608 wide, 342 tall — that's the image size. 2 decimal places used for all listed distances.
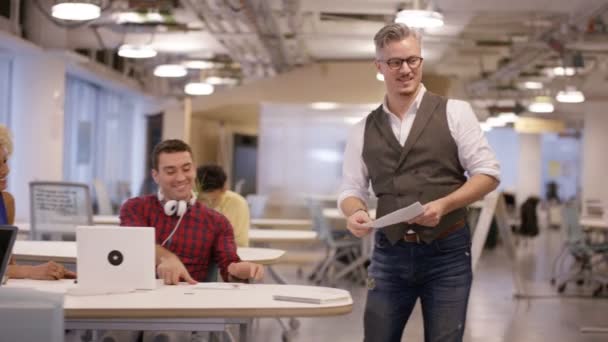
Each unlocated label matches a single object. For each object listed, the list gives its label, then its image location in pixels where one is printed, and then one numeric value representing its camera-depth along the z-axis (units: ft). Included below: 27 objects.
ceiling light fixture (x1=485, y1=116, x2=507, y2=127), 79.44
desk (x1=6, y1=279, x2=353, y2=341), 10.04
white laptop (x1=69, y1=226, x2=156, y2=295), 11.09
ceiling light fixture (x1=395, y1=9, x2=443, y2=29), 30.17
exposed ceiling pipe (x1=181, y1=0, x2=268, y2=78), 37.73
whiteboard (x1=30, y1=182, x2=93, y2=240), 23.44
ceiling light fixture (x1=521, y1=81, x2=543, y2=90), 69.69
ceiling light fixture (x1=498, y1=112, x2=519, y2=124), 74.90
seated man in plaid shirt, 14.02
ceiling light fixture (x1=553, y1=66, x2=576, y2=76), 48.45
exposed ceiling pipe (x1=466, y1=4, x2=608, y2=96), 41.17
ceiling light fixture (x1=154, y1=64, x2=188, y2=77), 41.64
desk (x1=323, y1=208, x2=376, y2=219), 38.86
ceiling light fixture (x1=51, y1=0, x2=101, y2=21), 27.04
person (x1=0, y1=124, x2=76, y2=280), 12.45
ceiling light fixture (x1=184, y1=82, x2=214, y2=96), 42.57
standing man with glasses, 10.56
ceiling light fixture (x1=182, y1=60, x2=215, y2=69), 51.06
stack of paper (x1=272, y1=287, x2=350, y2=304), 10.59
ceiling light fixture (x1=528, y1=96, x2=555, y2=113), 54.80
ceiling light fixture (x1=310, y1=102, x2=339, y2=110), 58.23
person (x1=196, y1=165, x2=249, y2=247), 20.61
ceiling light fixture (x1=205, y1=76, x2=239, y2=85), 60.54
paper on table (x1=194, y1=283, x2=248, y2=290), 11.85
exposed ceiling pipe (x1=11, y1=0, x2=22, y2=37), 44.29
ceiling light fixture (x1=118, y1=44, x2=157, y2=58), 37.19
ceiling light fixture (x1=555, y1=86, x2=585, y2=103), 49.93
